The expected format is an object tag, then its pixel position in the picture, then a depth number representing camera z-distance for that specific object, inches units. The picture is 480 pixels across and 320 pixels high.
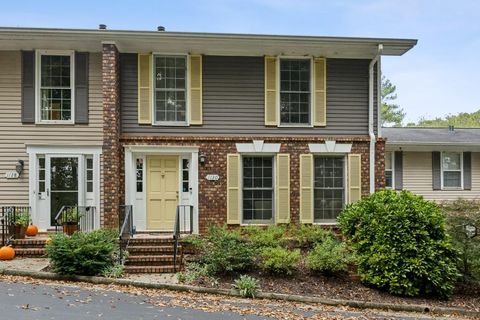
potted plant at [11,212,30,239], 392.2
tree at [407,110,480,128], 1511.6
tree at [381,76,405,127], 1471.5
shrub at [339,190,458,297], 335.6
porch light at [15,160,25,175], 423.7
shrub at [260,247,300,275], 343.9
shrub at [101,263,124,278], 329.4
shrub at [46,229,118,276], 324.5
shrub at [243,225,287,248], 383.2
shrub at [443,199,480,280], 351.6
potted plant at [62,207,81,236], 399.5
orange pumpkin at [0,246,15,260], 362.0
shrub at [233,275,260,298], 312.0
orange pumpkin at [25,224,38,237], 407.8
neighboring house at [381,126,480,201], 613.3
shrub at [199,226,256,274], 342.3
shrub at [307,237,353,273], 349.1
